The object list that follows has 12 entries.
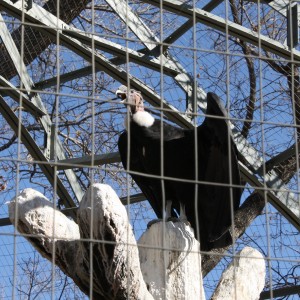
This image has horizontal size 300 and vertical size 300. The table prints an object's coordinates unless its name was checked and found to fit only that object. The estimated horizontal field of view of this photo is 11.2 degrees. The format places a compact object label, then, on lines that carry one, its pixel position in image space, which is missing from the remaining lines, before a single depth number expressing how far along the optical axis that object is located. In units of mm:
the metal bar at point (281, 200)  9313
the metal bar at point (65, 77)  9794
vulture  8219
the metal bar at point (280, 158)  9396
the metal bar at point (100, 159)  9263
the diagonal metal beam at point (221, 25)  8876
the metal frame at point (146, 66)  8915
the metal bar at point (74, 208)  9594
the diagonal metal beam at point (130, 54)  9031
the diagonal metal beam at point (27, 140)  9279
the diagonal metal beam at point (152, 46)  9053
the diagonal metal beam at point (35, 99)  9086
